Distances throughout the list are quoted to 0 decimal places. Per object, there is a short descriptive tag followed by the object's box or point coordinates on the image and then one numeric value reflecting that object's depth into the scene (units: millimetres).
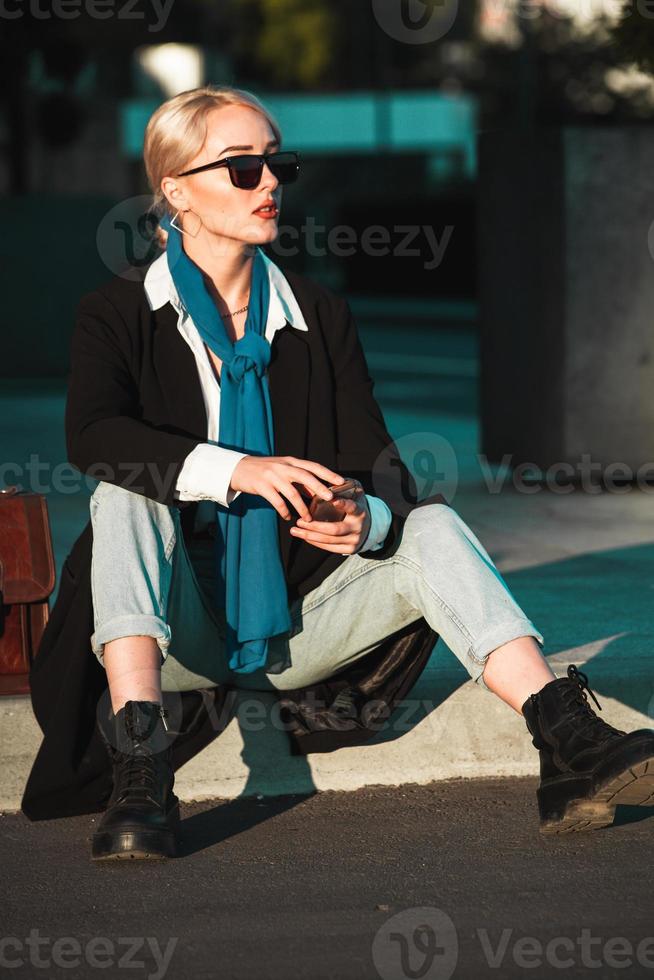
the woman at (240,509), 6852
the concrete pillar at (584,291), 15125
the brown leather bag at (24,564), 7809
